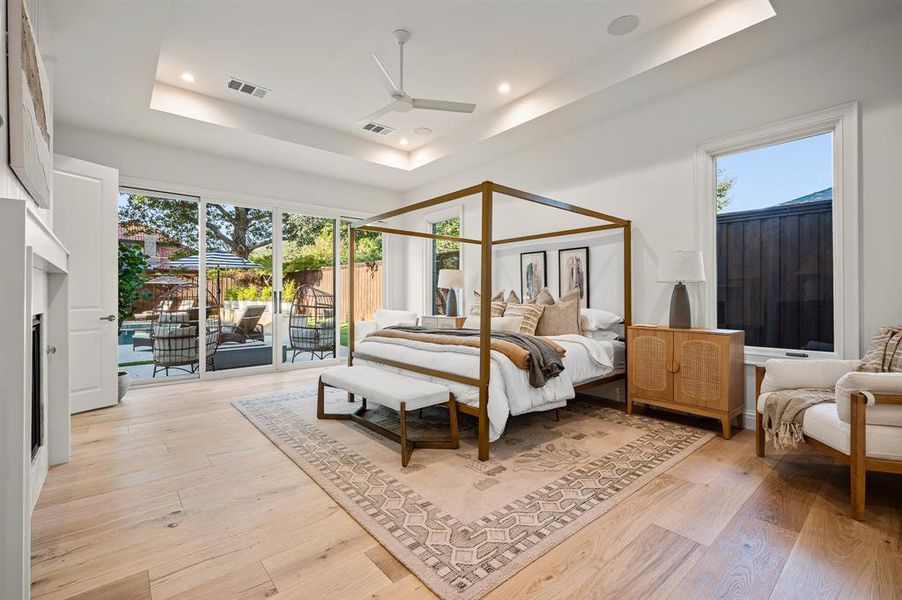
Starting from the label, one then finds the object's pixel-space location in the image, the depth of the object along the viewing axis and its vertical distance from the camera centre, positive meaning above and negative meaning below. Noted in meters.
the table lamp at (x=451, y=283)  5.75 +0.24
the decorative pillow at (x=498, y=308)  4.70 -0.08
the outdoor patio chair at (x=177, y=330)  5.02 -0.34
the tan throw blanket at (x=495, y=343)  2.96 -0.33
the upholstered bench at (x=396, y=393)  2.70 -0.62
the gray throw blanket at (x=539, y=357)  2.97 -0.41
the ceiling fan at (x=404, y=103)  3.48 +1.69
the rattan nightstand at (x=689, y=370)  3.18 -0.56
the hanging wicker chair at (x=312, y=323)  6.04 -0.31
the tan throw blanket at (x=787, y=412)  2.39 -0.64
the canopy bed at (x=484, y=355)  2.74 -0.42
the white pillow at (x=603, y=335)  4.16 -0.34
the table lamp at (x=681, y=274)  3.46 +0.21
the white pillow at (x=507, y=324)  4.10 -0.23
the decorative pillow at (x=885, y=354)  2.47 -0.32
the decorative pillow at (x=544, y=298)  4.50 +0.03
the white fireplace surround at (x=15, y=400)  1.21 -0.29
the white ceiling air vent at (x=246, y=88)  4.14 +2.13
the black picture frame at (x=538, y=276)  5.02 +0.34
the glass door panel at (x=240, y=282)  5.38 +0.24
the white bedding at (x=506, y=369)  2.85 -0.52
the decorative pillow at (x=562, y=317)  4.15 -0.16
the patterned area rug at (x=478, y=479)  1.78 -1.02
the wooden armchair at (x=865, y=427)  1.97 -0.61
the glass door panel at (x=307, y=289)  5.95 +0.17
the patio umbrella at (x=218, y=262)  5.16 +0.49
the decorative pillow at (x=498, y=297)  4.99 +0.04
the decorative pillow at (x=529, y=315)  4.18 -0.14
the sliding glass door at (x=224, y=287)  4.94 +0.18
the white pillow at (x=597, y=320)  4.18 -0.19
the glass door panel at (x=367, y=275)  6.93 +0.43
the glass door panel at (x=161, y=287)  4.89 +0.16
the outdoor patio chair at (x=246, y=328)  5.48 -0.35
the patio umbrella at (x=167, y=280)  5.00 +0.25
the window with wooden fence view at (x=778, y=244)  3.19 +0.45
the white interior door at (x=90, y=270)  3.78 +0.29
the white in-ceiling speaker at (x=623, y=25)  3.24 +2.14
